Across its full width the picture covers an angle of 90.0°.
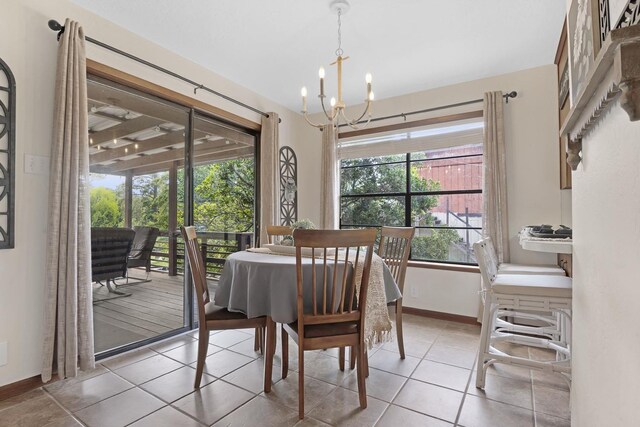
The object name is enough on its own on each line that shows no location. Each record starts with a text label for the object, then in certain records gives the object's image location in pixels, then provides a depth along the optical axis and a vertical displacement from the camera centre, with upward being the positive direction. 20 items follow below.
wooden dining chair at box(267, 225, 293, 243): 3.28 -0.11
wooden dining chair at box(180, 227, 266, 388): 2.05 -0.64
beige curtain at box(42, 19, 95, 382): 2.08 -0.05
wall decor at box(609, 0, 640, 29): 0.61 +0.43
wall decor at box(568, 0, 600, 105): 0.90 +0.59
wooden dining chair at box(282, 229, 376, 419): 1.74 -0.47
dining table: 1.91 -0.43
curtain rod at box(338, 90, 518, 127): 3.26 +1.27
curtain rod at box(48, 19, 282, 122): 2.18 +1.34
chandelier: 2.25 +0.96
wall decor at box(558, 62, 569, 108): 2.49 +1.10
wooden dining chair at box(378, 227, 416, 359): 2.58 -0.29
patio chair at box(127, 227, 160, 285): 2.82 -0.24
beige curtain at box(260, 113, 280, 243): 3.85 +0.55
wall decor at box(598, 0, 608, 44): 0.80 +0.52
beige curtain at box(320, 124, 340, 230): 4.19 +0.51
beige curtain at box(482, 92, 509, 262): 3.17 +0.41
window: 3.60 +0.40
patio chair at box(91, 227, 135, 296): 2.51 -0.27
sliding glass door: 2.56 +0.14
